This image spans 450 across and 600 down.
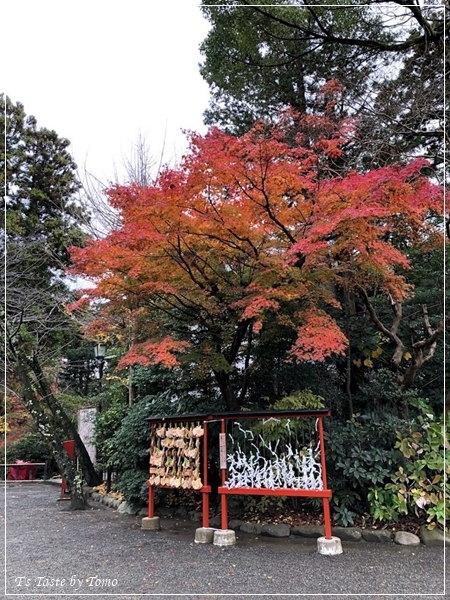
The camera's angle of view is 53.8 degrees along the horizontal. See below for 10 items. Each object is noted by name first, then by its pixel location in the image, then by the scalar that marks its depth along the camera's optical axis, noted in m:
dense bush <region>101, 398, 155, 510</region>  7.19
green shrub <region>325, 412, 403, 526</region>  5.49
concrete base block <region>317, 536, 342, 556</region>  4.64
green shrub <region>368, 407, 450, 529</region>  5.24
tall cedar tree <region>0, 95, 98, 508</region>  9.47
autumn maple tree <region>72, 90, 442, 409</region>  4.89
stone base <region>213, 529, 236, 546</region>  5.06
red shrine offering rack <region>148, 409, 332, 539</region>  4.89
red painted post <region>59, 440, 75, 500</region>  9.17
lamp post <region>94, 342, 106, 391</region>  10.77
